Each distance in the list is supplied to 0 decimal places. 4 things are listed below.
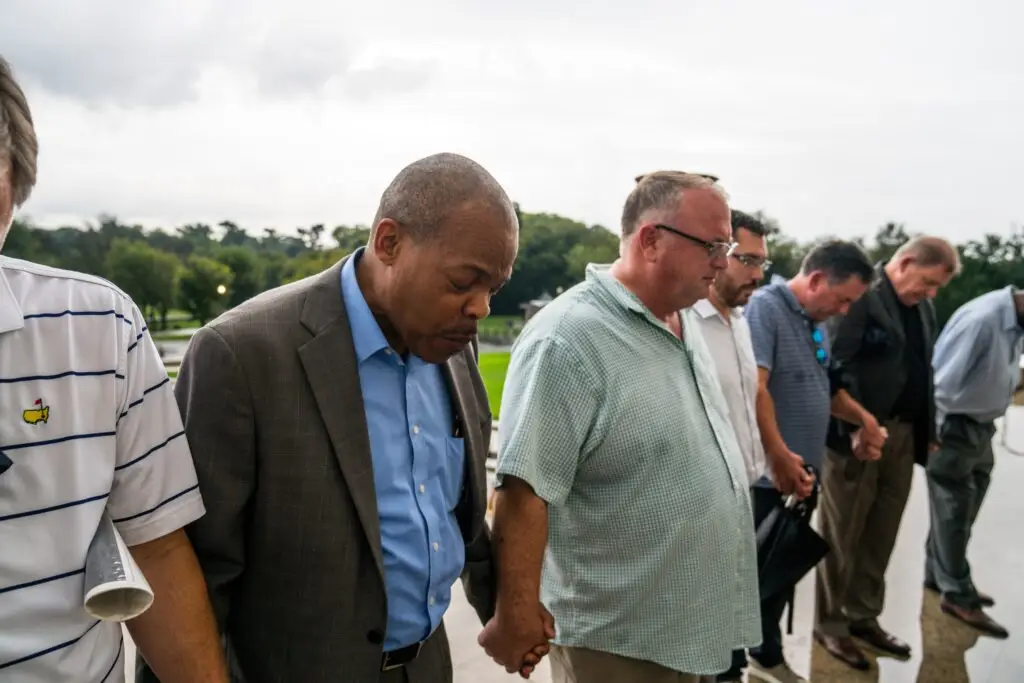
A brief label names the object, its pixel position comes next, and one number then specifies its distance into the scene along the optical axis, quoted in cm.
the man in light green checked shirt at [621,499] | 177
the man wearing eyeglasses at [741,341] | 296
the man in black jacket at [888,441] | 374
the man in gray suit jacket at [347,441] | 130
